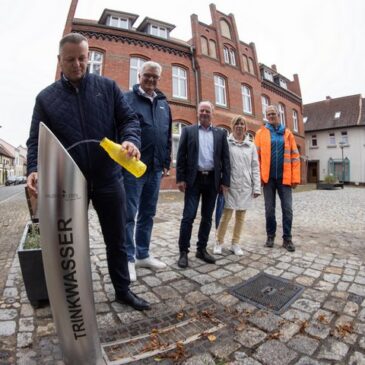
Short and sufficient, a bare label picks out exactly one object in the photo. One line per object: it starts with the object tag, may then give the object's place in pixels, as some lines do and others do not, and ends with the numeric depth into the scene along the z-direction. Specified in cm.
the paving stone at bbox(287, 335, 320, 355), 190
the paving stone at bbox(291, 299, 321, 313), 247
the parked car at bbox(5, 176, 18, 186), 4266
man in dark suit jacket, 358
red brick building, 1597
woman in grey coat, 405
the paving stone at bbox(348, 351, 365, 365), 177
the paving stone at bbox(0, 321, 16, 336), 206
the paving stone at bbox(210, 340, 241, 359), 185
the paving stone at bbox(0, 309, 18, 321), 227
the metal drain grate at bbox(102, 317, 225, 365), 182
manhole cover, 258
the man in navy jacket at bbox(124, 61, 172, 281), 308
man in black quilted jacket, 190
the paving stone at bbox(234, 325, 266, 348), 198
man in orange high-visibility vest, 439
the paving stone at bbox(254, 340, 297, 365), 178
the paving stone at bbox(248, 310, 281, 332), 219
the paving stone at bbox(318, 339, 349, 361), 183
